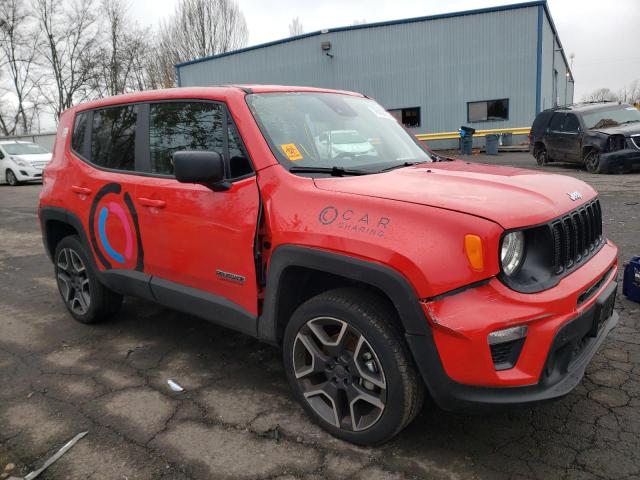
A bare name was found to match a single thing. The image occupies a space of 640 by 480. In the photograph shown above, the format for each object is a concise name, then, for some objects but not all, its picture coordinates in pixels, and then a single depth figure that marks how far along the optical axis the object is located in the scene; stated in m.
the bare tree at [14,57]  38.00
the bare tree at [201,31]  40.31
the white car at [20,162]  17.56
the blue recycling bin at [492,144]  21.44
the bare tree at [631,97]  69.44
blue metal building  22.58
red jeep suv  2.15
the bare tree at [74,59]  40.62
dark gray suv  12.20
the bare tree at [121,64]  40.94
